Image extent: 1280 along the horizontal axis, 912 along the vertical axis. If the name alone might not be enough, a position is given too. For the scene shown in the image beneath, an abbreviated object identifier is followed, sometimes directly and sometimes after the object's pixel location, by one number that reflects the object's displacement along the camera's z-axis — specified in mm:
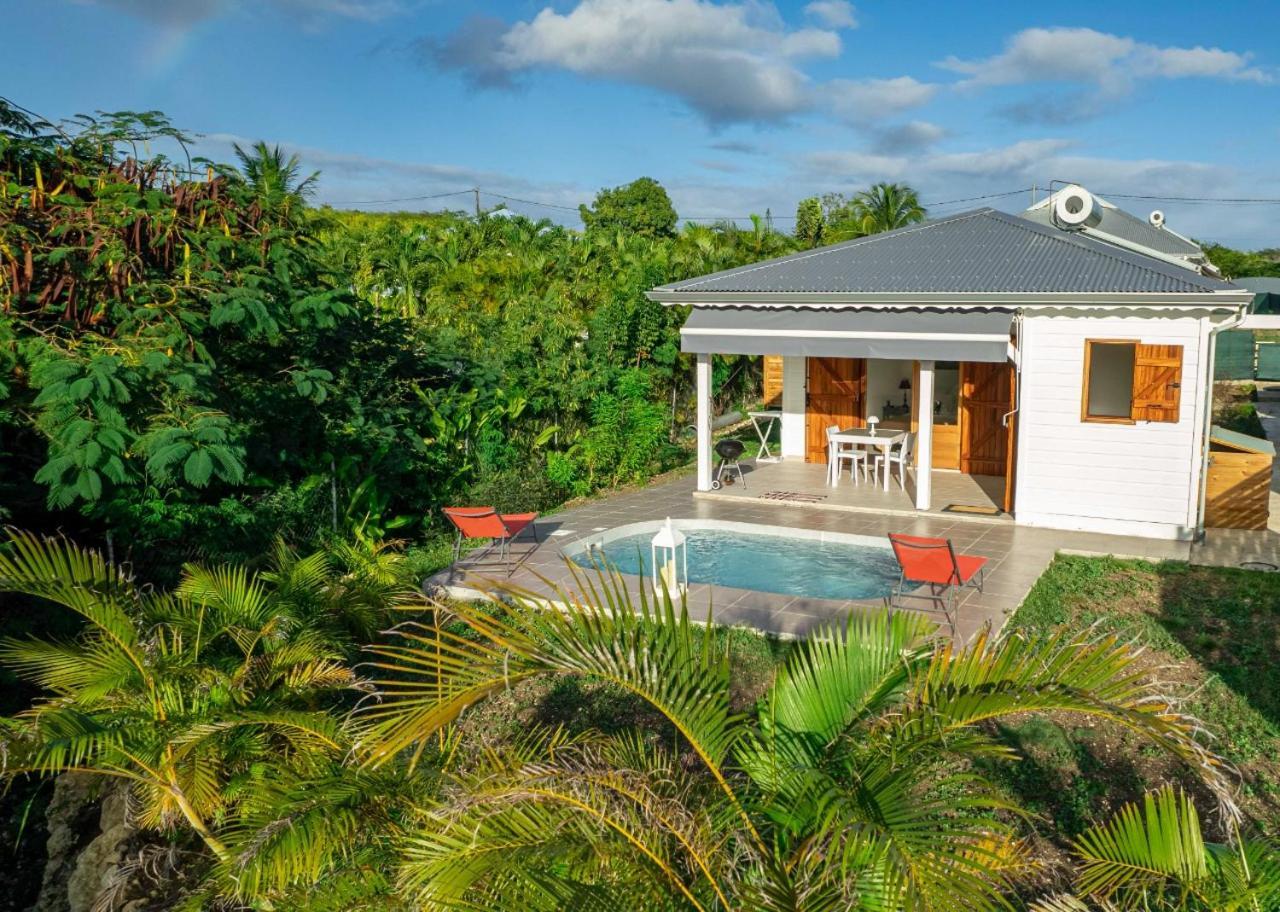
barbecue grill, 17500
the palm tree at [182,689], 5348
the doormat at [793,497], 16281
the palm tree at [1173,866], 4133
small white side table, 19969
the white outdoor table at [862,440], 17078
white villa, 13273
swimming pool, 12375
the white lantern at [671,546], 10562
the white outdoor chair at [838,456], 17703
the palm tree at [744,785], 3865
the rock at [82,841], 6277
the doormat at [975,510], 15086
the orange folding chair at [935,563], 10031
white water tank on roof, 17812
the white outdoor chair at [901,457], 17453
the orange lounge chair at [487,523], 12125
